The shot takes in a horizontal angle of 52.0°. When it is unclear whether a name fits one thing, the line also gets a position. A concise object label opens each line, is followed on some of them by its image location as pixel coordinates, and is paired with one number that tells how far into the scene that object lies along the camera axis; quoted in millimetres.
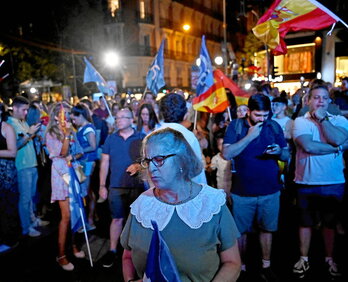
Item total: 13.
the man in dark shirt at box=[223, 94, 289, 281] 3895
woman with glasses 2125
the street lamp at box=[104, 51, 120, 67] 39906
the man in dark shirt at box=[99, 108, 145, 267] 4844
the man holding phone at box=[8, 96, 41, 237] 5949
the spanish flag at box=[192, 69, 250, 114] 6340
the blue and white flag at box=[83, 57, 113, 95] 8930
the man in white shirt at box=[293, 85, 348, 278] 4055
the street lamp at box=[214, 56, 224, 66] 20444
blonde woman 4816
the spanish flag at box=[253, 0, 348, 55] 4992
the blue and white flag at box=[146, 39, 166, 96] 8625
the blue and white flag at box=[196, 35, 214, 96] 6457
